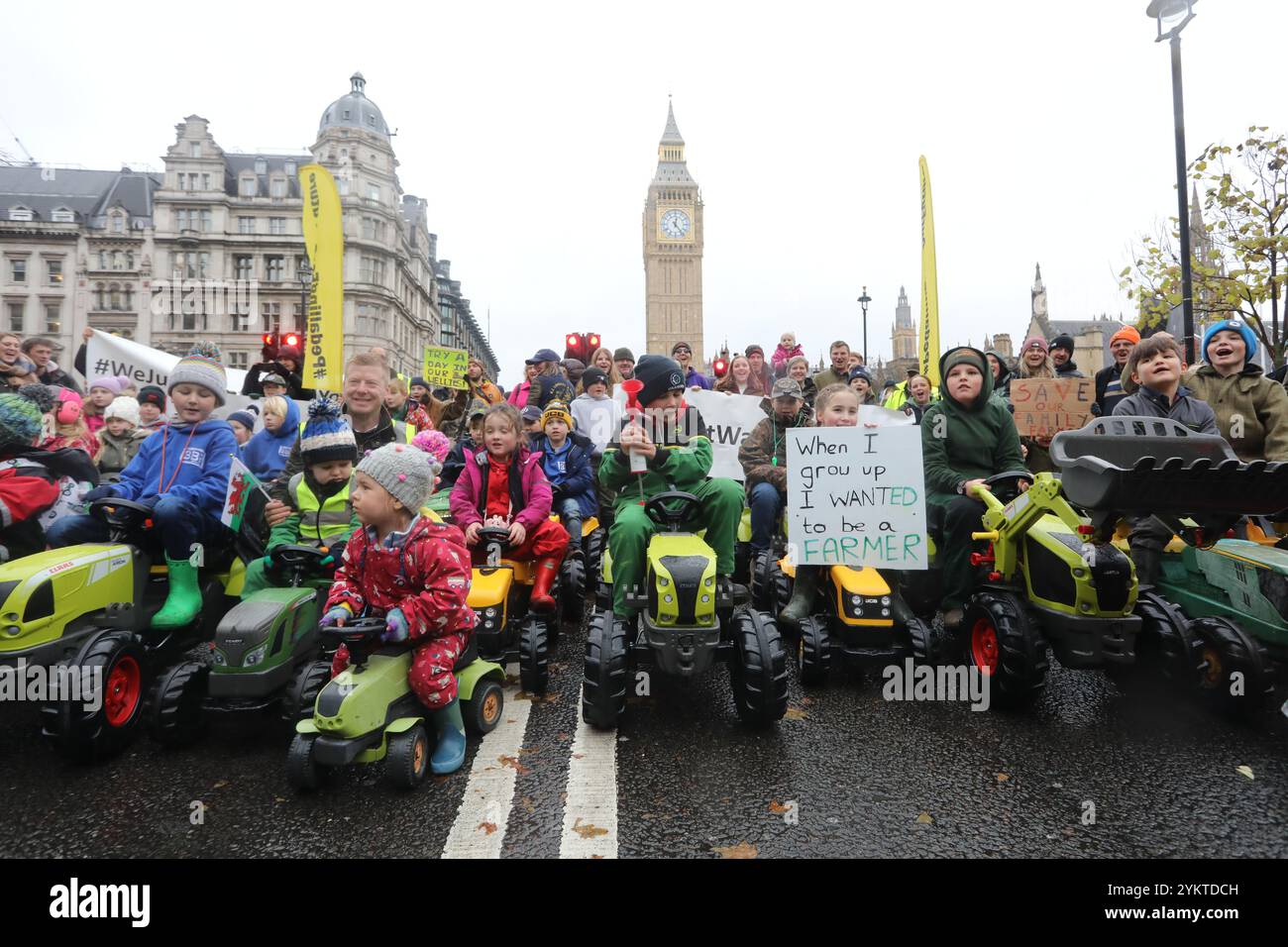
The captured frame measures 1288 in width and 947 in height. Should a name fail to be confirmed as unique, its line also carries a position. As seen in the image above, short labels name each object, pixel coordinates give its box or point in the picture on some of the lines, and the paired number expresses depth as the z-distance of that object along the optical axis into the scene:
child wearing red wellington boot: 4.22
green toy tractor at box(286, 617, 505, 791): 2.48
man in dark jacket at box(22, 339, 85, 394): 7.80
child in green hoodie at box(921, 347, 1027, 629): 4.40
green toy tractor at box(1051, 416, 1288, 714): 2.86
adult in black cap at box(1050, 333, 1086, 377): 8.04
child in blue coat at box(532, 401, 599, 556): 5.66
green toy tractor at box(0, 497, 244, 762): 2.73
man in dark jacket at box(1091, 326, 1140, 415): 5.97
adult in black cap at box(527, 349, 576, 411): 7.18
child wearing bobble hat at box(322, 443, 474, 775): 2.79
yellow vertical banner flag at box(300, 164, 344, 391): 6.85
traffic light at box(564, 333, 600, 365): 10.36
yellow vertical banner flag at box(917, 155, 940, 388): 7.39
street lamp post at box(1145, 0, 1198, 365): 9.89
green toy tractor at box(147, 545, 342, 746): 2.91
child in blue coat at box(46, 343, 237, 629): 3.40
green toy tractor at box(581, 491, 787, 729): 3.04
